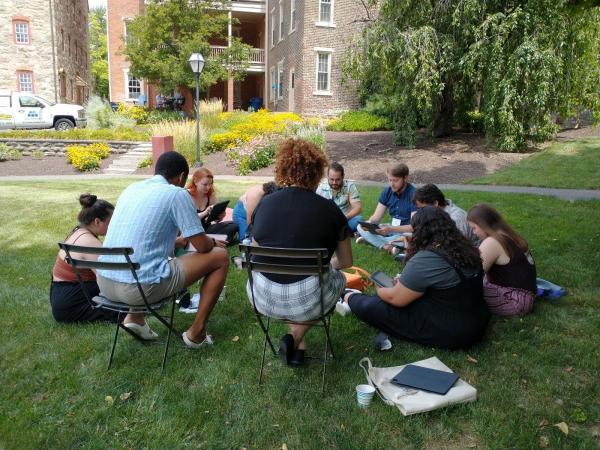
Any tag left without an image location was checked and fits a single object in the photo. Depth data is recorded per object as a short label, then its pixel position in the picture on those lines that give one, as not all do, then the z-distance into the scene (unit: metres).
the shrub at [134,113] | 24.59
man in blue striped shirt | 3.10
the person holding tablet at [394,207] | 5.80
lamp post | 14.96
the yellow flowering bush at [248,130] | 16.77
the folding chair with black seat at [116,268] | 2.85
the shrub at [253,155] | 14.43
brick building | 23.12
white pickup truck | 20.69
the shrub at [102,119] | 21.48
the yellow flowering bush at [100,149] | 16.38
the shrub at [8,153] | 16.45
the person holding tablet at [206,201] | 5.75
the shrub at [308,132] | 15.62
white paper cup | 2.78
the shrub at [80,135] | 17.94
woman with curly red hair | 2.90
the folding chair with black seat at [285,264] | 2.70
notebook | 2.78
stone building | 25.92
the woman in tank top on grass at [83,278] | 3.66
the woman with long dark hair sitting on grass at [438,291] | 3.20
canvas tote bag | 2.68
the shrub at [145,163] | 15.68
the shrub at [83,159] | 15.45
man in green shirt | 6.14
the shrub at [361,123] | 20.56
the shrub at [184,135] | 15.69
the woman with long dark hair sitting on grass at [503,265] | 3.77
